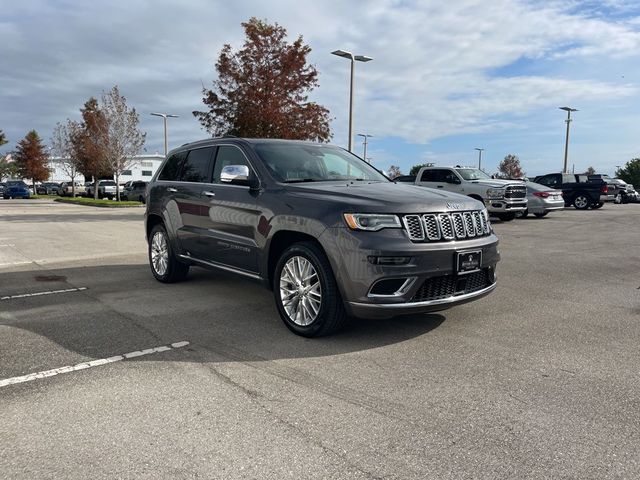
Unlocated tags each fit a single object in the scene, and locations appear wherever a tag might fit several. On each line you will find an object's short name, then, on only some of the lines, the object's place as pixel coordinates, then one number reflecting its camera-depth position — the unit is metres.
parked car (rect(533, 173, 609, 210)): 25.06
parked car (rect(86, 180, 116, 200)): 45.12
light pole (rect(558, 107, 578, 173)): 42.21
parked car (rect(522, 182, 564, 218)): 19.33
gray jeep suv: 4.18
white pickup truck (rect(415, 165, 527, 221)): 17.02
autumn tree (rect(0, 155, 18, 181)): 66.96
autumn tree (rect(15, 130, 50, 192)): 53.38
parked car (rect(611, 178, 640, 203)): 32.47
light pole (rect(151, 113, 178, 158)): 39.66
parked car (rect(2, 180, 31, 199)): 46.09
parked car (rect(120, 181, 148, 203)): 31.10
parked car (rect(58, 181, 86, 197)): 52.06
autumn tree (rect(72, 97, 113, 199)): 33.72
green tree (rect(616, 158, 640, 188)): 60.97
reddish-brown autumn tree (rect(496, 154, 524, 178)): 75.56
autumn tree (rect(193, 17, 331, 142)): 18.47
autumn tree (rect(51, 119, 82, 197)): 39.31
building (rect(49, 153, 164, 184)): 76.96
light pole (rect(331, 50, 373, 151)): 19.06
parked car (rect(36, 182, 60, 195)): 62.28
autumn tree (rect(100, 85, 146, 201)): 31.91
